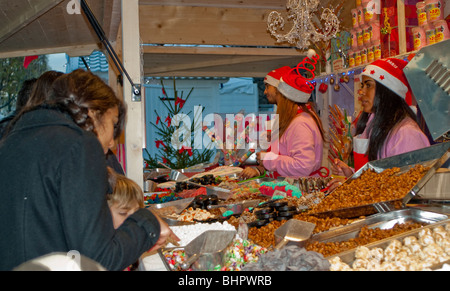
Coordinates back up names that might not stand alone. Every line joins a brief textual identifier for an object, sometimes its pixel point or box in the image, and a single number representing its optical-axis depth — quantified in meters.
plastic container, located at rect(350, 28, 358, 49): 4.76
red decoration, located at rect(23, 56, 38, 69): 5.19
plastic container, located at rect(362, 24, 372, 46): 4.41
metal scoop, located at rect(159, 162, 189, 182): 4.68
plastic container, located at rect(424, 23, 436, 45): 3.40
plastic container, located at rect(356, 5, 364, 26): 4.56
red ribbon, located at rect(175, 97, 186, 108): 6.55
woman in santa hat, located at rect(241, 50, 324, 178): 3.54
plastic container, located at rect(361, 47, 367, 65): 4.56
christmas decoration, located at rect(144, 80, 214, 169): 6.45
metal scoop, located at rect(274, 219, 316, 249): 1.59
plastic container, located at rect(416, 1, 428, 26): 3.51
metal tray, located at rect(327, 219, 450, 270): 1.46
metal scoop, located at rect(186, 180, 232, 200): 3.11
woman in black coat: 1.06
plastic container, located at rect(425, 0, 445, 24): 3.36
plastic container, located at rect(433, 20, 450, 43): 3.31
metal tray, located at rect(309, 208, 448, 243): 1.76
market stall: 1.45
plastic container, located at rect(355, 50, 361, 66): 4.73
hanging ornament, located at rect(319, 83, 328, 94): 5.96
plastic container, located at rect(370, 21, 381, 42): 4.31
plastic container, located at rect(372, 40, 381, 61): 4.29
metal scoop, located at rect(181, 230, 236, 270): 1.44
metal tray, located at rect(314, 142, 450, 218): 1.97
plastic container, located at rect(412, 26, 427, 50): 3.53
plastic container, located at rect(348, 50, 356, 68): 4.91
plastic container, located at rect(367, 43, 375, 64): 4.38
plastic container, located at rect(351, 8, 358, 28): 4.69
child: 1.56
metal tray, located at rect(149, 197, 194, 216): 2.71
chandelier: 4.95
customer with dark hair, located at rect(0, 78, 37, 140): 2.54
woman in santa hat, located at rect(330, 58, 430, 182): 2.61
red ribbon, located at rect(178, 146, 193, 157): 6.53
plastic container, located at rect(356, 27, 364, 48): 4.61
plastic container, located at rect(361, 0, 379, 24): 4.31
